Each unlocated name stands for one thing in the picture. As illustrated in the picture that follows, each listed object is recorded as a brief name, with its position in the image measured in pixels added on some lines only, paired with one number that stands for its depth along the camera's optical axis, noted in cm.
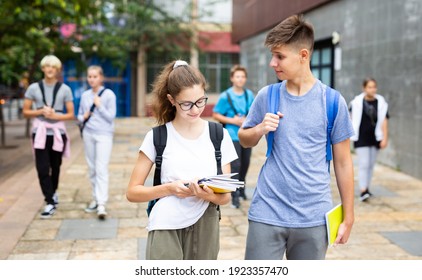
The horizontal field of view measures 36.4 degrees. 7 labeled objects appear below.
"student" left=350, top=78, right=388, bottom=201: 824
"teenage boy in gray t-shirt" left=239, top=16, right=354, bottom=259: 294
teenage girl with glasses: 302
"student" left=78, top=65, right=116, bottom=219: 706
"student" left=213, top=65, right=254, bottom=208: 738
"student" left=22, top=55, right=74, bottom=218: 700
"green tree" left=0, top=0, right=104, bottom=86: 1083
